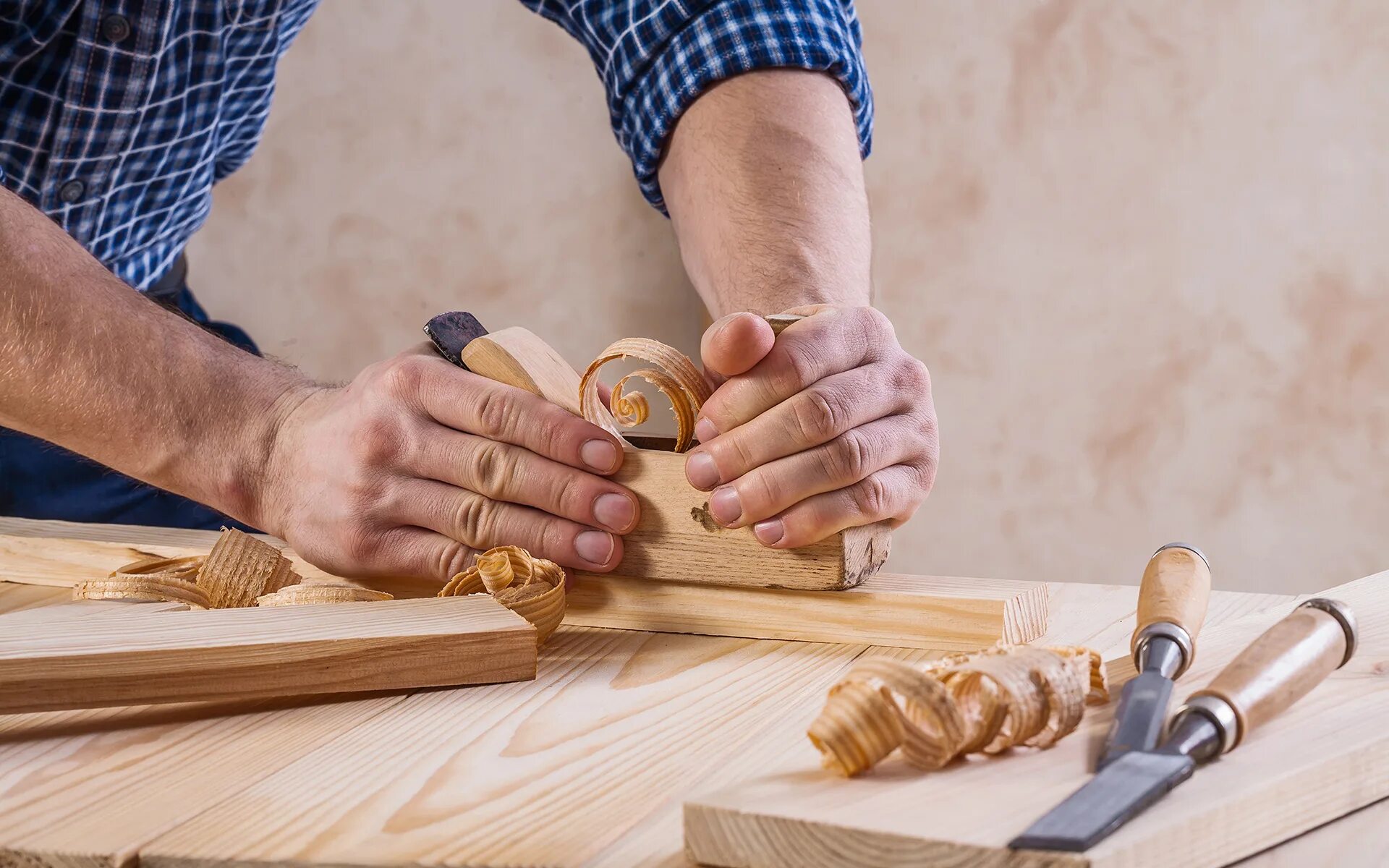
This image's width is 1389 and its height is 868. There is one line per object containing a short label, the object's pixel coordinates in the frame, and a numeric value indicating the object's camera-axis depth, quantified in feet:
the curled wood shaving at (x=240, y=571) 3.62
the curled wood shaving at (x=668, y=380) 3.59
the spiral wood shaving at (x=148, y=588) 3.58
